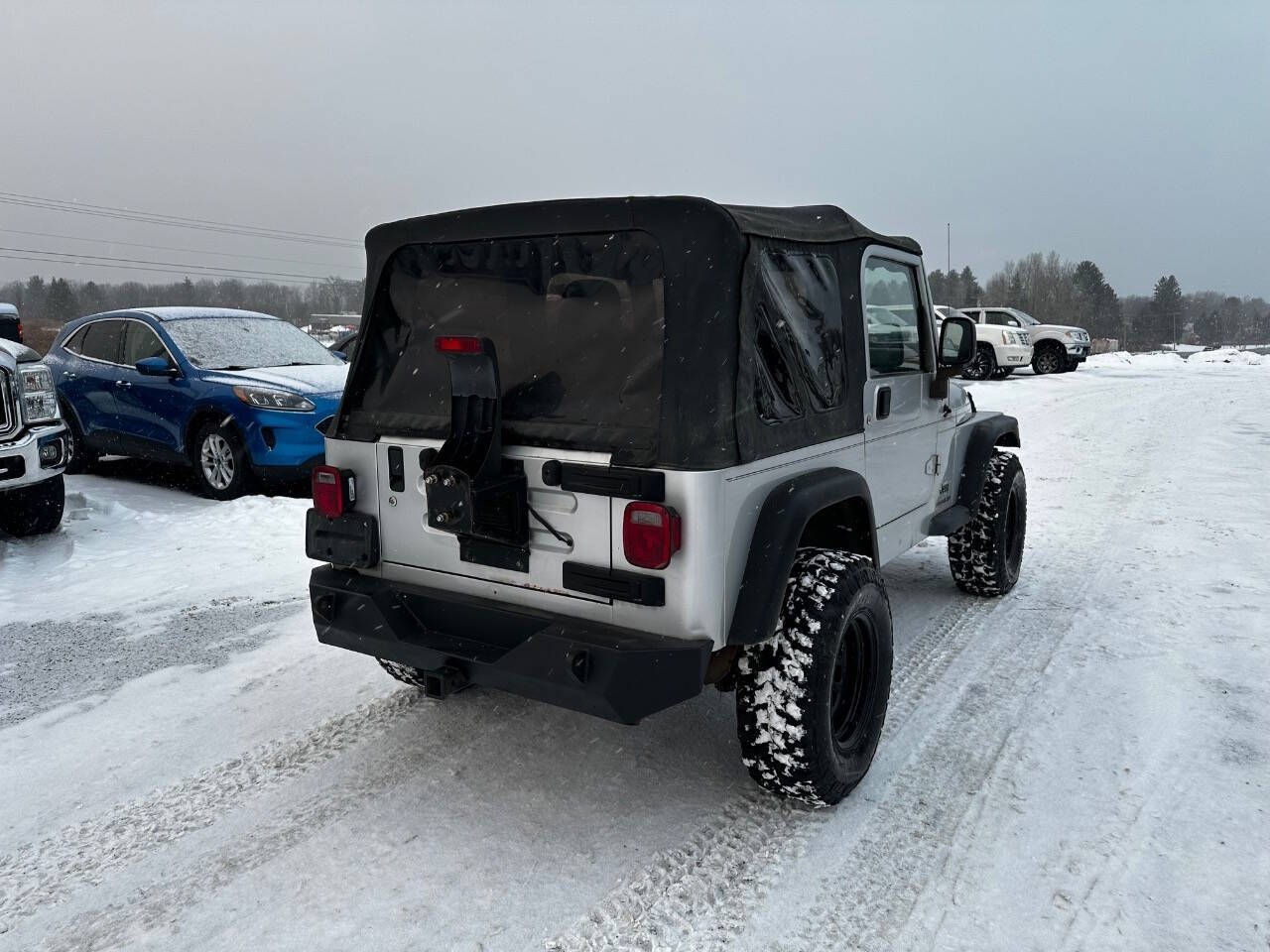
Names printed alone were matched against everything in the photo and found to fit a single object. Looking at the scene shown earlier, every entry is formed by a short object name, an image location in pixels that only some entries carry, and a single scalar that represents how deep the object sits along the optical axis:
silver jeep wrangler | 2.88
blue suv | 8.23
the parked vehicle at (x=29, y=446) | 6.48
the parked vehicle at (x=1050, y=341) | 25.84
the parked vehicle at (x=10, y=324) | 8.64
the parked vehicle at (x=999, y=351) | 24.20
